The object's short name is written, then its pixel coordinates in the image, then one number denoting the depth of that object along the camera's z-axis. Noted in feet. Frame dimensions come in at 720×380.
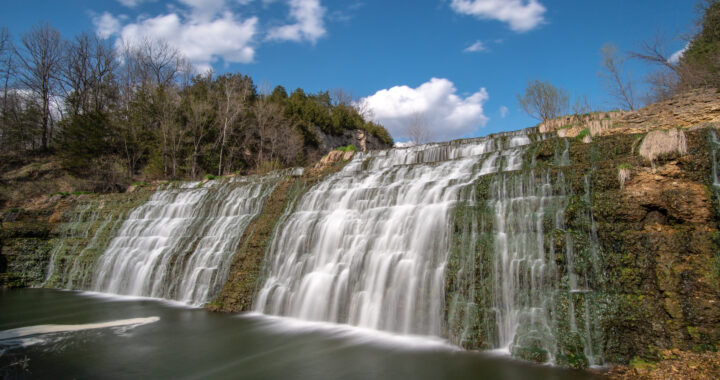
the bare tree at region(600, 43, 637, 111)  69.35
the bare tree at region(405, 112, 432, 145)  169.30
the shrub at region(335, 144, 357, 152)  62.03
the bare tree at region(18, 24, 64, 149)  116.06
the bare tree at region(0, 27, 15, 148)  107.96
